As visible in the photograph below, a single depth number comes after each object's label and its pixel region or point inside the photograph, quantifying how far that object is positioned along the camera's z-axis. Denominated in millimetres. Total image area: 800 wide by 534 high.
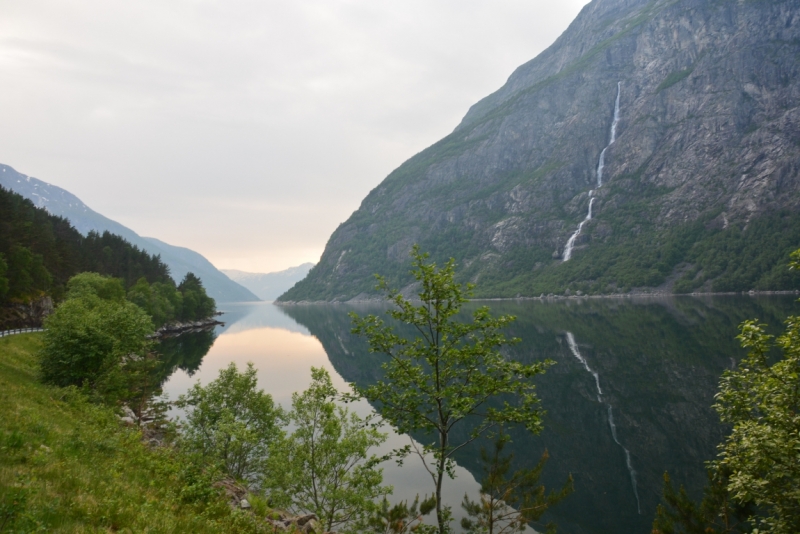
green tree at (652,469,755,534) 14344
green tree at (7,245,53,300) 62969
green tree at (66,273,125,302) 76375
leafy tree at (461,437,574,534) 17656
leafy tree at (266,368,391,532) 18797
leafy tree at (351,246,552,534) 13852
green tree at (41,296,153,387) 30719
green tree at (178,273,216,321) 153125
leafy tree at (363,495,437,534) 17859
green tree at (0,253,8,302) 54641
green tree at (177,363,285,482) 23000
